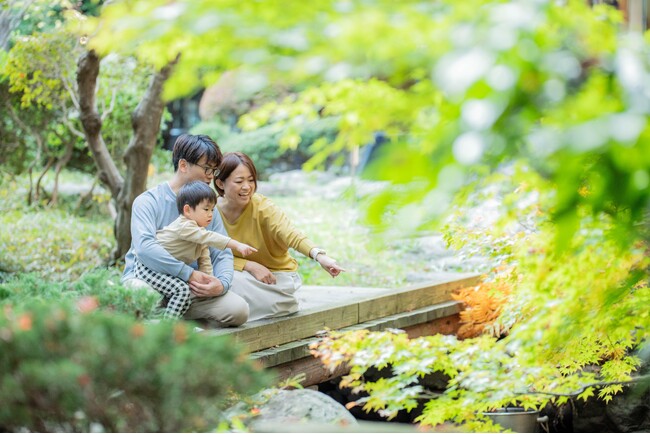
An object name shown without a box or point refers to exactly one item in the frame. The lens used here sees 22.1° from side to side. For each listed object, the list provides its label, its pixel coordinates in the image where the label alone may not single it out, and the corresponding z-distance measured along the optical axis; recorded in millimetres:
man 8784
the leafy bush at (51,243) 19484
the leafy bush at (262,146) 34832
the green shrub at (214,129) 35775
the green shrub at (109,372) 4689
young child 8830
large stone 6966
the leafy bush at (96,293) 6499
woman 9780
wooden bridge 9468
